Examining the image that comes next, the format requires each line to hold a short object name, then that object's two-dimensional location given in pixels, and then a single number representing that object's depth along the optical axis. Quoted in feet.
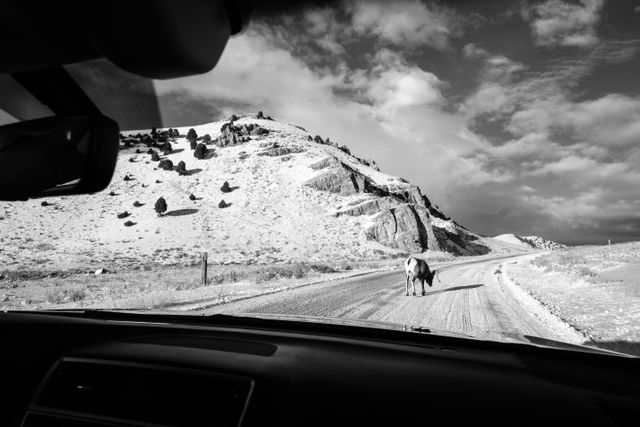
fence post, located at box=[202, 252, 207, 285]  65.77
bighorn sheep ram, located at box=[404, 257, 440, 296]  49.16
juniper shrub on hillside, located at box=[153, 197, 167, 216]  183.42
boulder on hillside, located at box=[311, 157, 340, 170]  258.37
